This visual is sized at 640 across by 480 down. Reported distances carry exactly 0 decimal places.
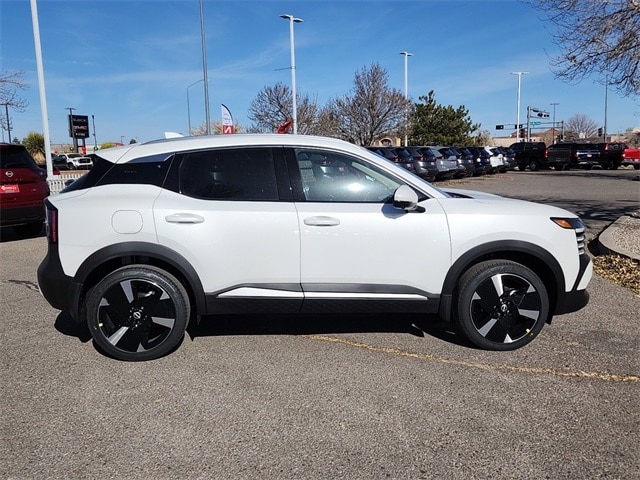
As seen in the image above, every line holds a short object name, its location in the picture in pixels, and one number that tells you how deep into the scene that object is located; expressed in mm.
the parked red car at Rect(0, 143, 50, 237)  8719
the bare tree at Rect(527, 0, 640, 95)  10297
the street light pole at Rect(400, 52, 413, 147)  41438
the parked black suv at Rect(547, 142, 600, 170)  33656
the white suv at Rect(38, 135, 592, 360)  3893
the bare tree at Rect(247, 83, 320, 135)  41781
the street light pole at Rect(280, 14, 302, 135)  31391
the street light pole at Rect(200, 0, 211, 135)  21453
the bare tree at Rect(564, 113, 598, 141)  113250
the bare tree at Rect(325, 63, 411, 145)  39812
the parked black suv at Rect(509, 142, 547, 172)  34156
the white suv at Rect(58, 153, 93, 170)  53156
